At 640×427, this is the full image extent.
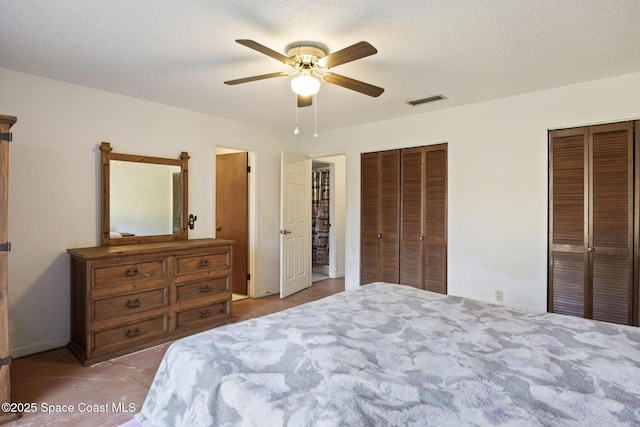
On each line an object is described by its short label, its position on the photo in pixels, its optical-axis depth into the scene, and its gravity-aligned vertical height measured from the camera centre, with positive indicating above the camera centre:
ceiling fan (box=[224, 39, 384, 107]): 2.00 +0.92
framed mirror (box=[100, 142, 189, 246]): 3.19 +0.15
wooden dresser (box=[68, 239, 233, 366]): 2.66 -0.71
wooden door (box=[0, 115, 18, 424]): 1.94 -0.38
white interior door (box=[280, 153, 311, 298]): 4.57 -0.16
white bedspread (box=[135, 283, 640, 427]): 0.97 -0.55
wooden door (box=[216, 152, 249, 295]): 4.60 +0.07
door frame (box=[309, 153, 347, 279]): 5.96 -0.12
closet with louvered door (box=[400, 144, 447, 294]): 3.83 -0.06
